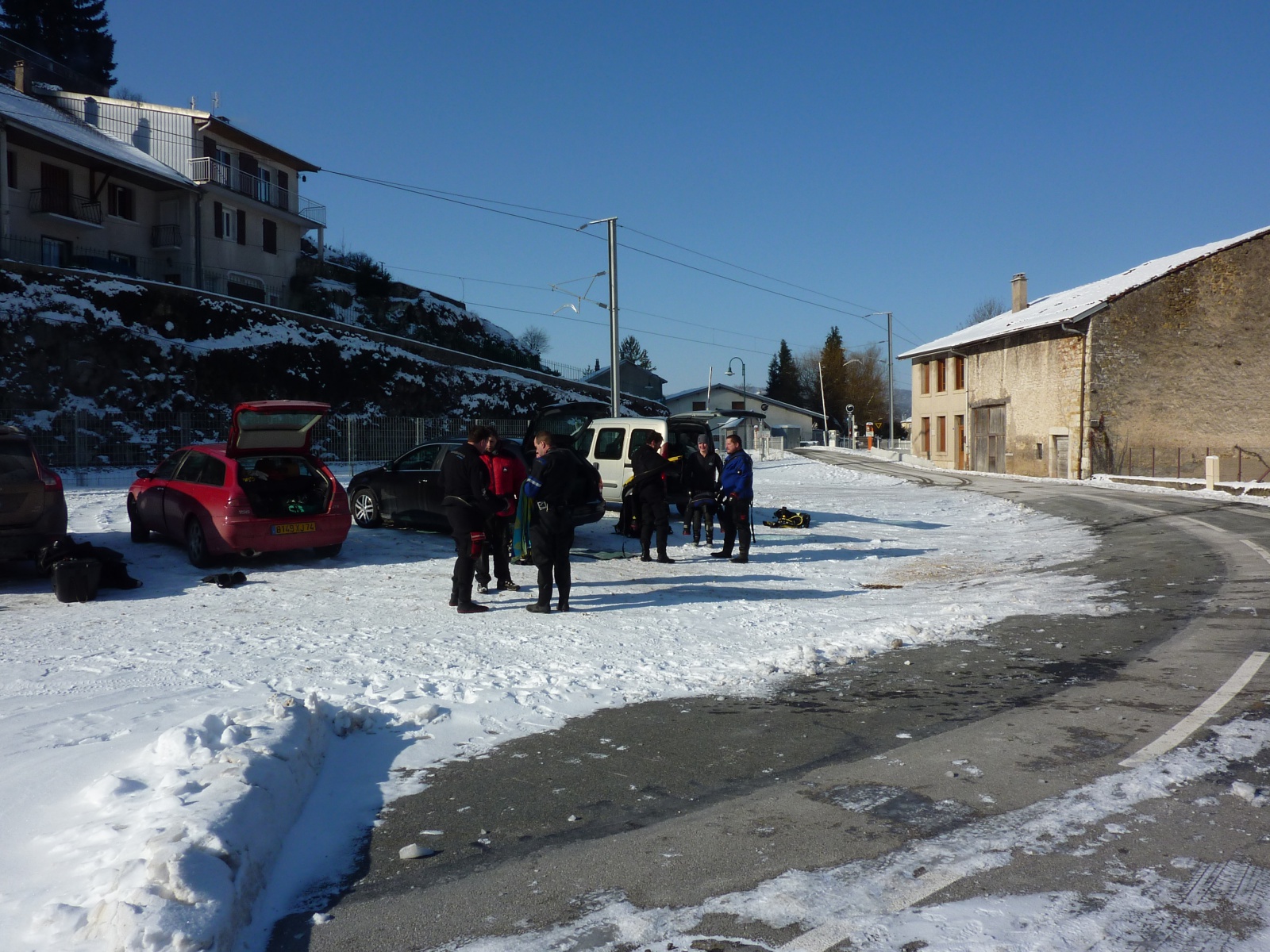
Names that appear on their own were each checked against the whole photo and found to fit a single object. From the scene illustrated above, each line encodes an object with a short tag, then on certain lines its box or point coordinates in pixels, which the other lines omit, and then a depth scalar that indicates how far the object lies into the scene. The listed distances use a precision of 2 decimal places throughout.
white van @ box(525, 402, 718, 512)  15.67
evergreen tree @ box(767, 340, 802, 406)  113.19
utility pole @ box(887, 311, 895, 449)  53.54
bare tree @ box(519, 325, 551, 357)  68.94
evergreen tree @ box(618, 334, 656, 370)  133.12
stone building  35.81
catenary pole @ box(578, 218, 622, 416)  26.44
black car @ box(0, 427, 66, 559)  9.62
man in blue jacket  12.93
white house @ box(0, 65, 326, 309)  33.09
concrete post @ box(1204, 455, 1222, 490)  26.42
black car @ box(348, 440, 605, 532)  14.07
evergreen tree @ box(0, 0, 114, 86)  58.22
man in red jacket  9.68
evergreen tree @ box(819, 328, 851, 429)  107.44
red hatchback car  11.24
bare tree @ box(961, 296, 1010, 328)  95.62
